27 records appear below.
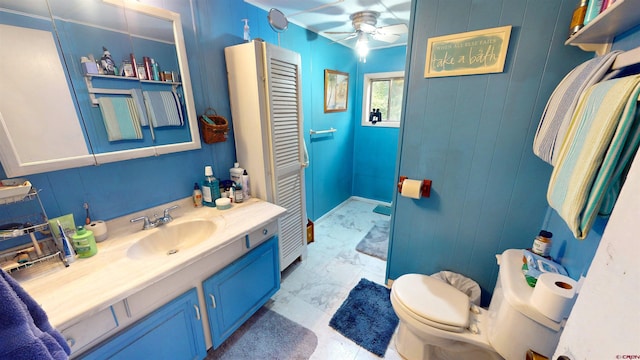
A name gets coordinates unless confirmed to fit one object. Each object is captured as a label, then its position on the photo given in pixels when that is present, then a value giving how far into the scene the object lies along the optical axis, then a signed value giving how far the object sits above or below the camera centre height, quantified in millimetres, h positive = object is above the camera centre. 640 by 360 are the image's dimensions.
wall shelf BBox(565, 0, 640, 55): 604 +262
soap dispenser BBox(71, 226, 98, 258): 961 -522
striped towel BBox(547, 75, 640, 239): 497 -88
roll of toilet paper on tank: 789 -612
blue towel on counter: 498 -472
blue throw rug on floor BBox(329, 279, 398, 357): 1452 -1366
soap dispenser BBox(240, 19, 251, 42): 1555 +529
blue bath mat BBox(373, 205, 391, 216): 3166 -1307
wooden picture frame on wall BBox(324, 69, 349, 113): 2572 +252
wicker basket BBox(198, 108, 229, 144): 1436 -84
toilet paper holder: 1456 -460
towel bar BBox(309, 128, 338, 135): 2467 -200
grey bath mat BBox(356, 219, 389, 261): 2316 -1344
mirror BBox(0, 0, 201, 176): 951 +160
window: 3059 +165
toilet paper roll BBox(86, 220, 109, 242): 1068 -520
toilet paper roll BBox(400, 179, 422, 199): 1428 -455
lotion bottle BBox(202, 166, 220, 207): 1494 -481
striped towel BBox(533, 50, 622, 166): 716 +27
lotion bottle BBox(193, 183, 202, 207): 1479 -509
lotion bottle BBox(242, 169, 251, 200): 1607 -476
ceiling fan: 1874 +752
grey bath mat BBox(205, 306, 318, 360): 1356 -1362
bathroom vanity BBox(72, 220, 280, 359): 830 -830
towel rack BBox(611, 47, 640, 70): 558 +133
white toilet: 893 -968
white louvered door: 1553 -236
